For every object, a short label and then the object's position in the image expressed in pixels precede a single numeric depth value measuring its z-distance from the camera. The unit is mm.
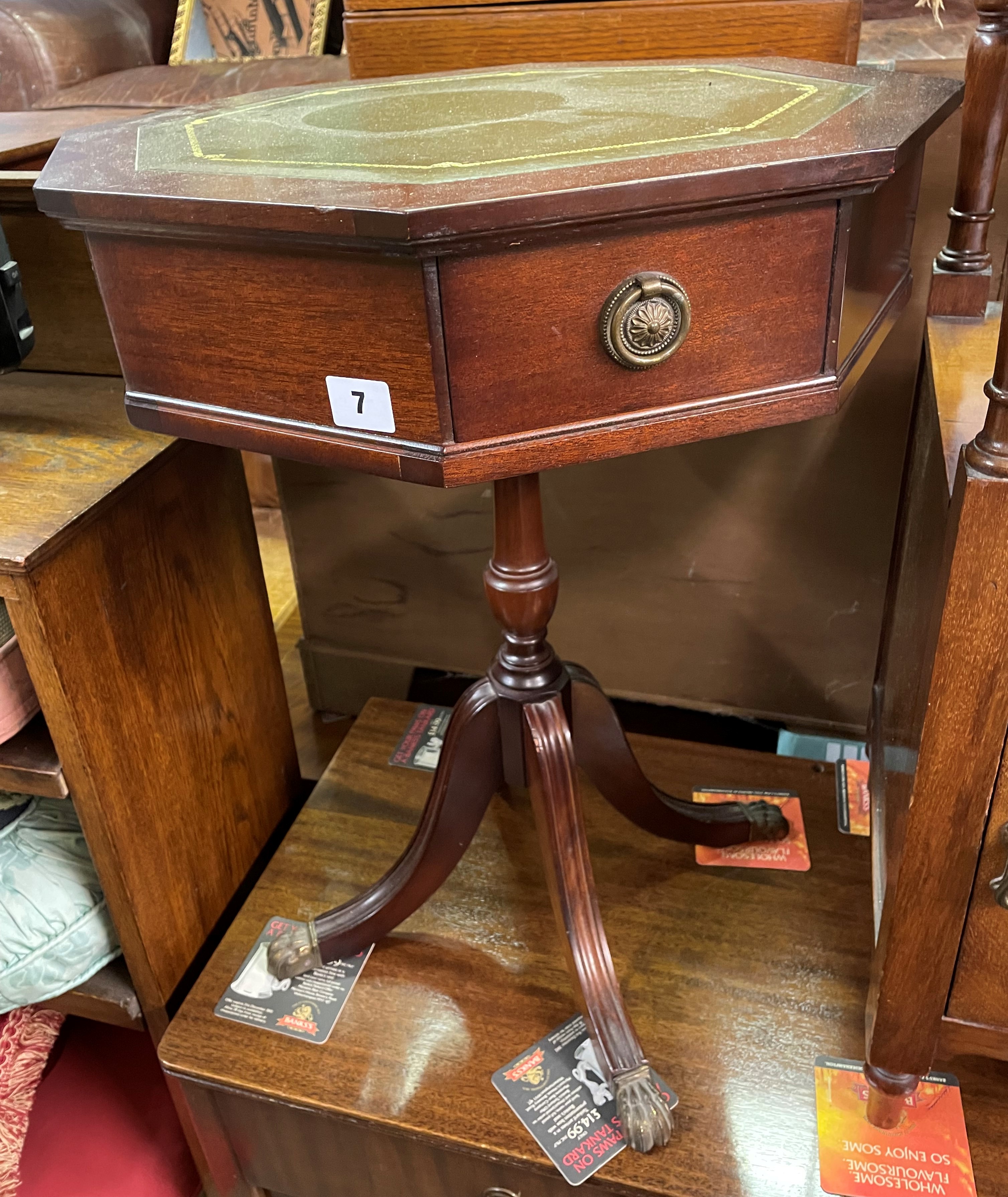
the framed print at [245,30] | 1822
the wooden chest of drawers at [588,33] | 904
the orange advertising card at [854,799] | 1119
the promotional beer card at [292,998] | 939
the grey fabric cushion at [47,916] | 907
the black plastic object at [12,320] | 793
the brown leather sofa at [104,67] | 1554
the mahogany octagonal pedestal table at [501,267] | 514
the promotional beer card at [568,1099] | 812
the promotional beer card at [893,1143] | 790
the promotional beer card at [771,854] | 1074
